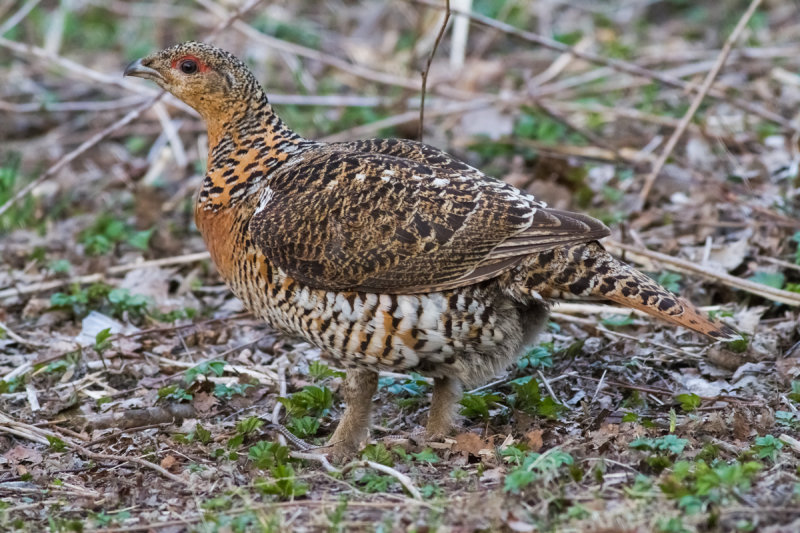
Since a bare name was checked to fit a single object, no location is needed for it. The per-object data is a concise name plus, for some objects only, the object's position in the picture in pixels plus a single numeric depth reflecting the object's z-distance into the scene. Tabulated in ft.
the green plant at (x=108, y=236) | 46.06
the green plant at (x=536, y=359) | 34.99
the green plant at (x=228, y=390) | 34.16
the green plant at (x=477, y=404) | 31.89
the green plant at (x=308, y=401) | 32.73
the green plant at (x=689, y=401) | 30.40
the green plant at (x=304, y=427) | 31.89
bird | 28.60
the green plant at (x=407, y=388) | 34.71
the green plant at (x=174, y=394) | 33.58
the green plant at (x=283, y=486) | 25.91
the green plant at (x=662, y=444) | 26.53
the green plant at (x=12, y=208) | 49.09
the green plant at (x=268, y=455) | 28.22
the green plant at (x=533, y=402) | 30.96
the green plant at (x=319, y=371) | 35.06
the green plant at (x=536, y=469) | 24.53
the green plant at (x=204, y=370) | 34.17
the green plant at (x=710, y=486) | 22.97
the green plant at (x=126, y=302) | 40.08
